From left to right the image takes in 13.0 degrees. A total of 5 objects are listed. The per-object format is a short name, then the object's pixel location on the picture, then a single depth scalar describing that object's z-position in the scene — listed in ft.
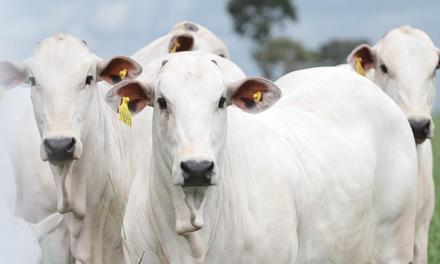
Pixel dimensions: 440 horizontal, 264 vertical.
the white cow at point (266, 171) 32.08
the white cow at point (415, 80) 49.30
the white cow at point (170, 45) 55.99
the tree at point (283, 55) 479.66
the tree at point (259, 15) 465.23
